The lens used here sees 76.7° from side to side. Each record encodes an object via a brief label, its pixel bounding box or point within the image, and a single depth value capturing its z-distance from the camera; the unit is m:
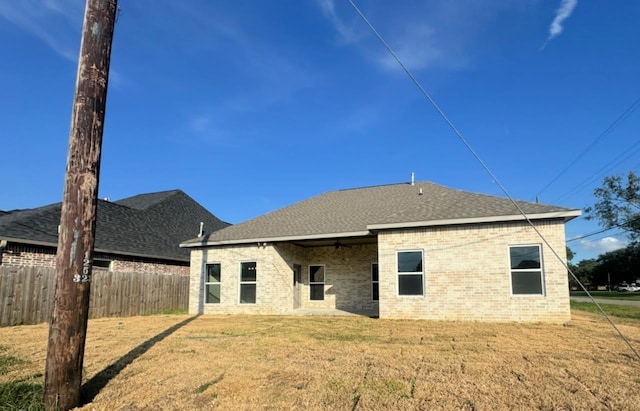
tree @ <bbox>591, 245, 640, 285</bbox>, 59.33
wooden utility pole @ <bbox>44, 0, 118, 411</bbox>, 4.11
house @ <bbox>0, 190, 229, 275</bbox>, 13.58
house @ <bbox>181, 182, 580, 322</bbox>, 11.30
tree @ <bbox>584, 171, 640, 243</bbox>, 41.75
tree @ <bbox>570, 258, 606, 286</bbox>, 76.83
